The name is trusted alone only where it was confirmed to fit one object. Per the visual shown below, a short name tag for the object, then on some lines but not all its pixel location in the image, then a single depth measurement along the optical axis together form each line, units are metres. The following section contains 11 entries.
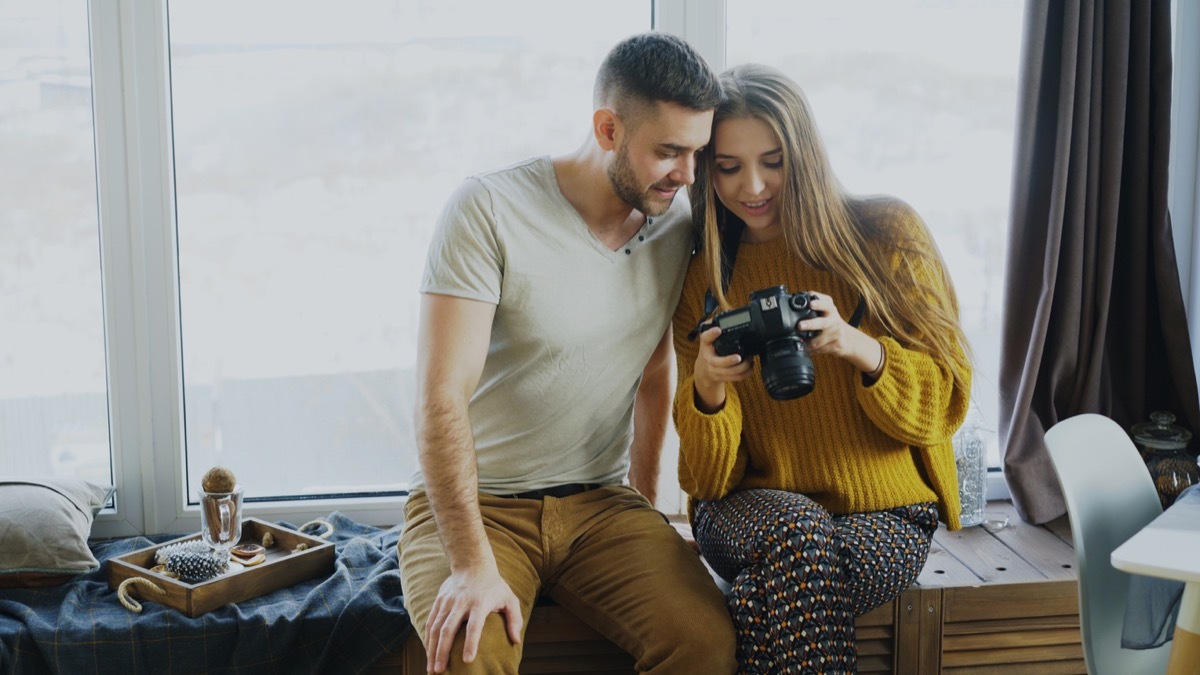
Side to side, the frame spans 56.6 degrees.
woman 1.72
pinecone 1.92
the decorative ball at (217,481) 1.96
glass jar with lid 2.21
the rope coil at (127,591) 1.83
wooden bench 1.86
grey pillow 1.92
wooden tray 1.83
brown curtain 2.25
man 1.67
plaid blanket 1.75
